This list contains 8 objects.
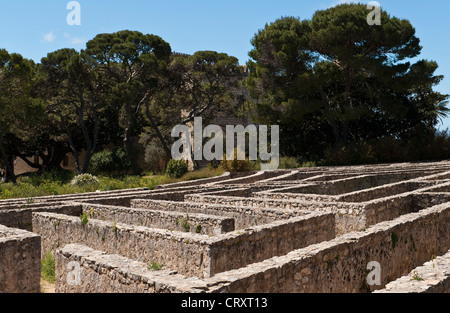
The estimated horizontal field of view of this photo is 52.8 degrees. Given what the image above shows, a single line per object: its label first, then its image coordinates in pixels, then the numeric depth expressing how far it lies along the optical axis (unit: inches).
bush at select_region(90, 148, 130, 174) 1433.3
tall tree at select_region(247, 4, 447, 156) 1220.5
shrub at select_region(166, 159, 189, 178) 1066.5
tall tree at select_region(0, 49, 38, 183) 1082.7
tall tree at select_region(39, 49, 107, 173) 1288.1
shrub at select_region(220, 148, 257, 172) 1059.9
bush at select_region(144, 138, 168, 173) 1540.4
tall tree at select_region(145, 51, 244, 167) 1432.1
